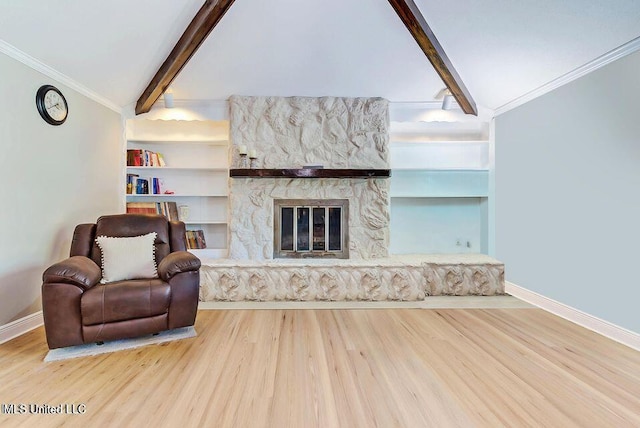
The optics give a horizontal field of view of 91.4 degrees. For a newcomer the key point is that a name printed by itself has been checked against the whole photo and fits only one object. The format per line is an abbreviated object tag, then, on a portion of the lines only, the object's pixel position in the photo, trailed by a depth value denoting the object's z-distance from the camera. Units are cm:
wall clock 277
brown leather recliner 220
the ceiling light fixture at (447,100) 388
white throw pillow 258
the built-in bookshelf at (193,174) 423
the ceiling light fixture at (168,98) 387
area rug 222
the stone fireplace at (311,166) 401
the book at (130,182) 405
